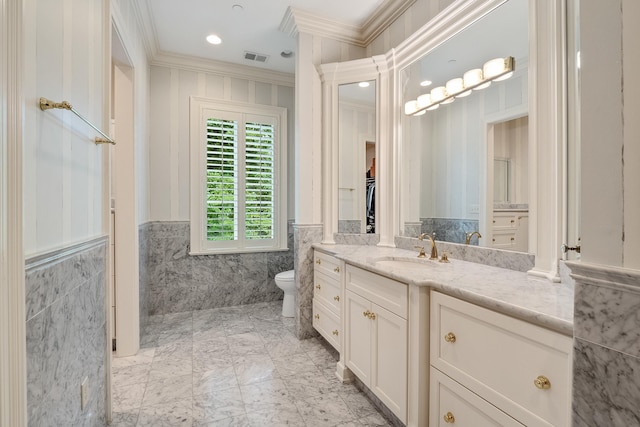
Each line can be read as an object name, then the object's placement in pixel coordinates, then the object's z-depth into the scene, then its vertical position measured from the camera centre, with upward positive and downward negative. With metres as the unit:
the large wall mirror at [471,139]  1.64 +0.48
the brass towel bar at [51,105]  0.95 +0.35
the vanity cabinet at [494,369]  0.89 -0.53
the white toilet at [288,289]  3.12 -0.79
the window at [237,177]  3.48 +0.42
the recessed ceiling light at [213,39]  2.99 +1.73
